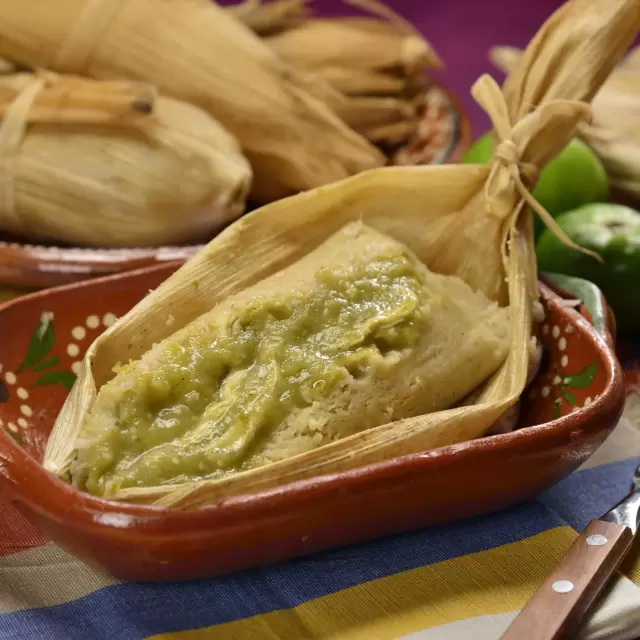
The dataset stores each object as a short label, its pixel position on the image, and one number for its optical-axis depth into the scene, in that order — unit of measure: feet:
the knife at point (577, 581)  1.22
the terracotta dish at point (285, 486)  1.22
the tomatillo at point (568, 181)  1.80
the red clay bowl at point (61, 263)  1.69
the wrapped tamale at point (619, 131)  1.95
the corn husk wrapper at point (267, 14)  2.26
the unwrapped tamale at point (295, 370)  1.30
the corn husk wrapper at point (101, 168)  1.81
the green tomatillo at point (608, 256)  1.67
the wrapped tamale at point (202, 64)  1.95
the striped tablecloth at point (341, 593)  1.28
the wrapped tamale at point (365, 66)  2.25
